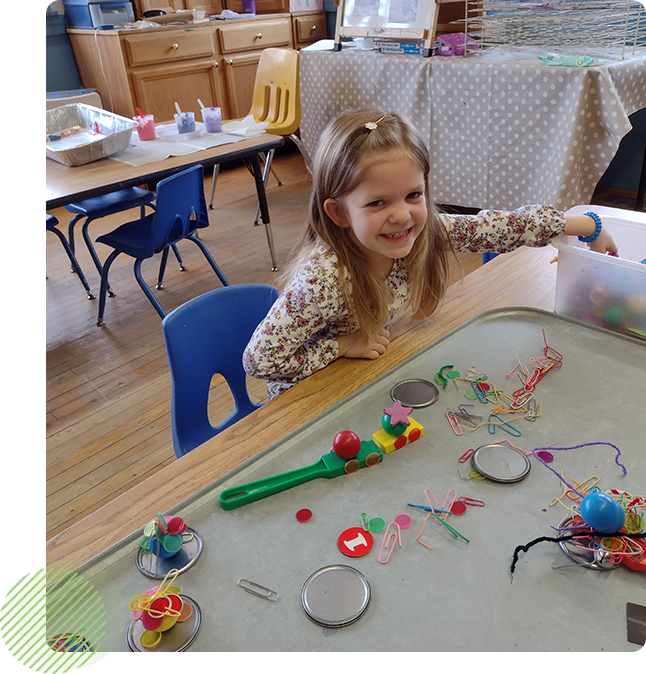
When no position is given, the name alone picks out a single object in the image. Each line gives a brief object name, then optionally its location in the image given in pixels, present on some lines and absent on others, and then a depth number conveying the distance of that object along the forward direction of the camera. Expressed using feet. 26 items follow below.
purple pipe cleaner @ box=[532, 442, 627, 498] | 2.24
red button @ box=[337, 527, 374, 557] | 2.02
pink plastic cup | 8.26
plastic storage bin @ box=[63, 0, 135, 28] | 12.03
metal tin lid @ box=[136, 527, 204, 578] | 2.00
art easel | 8.57
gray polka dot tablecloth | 7.33
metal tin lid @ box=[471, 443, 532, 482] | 2.27
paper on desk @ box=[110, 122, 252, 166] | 7.48
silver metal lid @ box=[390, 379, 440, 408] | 2.72
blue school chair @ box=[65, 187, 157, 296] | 7.99
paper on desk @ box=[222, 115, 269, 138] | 8.50
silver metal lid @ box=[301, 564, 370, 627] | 1.81
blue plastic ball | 1.92
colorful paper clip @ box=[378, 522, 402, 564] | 2.01
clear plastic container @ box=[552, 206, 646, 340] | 3.00
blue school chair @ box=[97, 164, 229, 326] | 6.82
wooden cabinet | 12.15
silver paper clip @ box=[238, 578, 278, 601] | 1.90
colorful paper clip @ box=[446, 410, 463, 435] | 2.53
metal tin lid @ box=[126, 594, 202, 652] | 1.75
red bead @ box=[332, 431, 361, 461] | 2.34
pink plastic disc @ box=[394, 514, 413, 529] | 2.11
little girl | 2.97
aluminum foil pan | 7.30
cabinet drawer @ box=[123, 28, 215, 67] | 12.01
